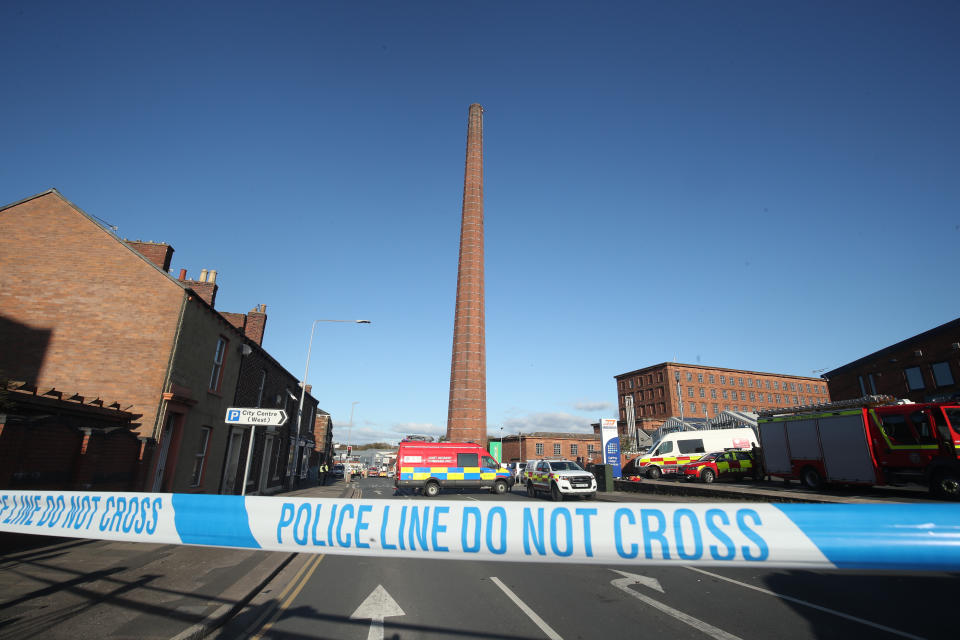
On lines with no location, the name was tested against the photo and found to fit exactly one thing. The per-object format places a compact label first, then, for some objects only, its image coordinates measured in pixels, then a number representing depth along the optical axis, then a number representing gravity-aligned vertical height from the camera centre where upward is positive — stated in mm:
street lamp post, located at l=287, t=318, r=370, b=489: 24133 +728
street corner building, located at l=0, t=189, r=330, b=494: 12031 +3134
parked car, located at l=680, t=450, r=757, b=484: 23375 -49
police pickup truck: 19656 -816
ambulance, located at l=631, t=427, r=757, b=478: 24422 +1004
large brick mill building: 76812 +13041
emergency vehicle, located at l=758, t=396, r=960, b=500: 12812 +790
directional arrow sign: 9984 +822
